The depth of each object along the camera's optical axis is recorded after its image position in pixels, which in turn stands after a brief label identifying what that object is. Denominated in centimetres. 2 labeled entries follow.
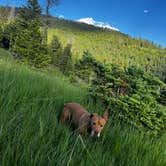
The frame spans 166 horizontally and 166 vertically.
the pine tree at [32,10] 2931
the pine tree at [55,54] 3151
